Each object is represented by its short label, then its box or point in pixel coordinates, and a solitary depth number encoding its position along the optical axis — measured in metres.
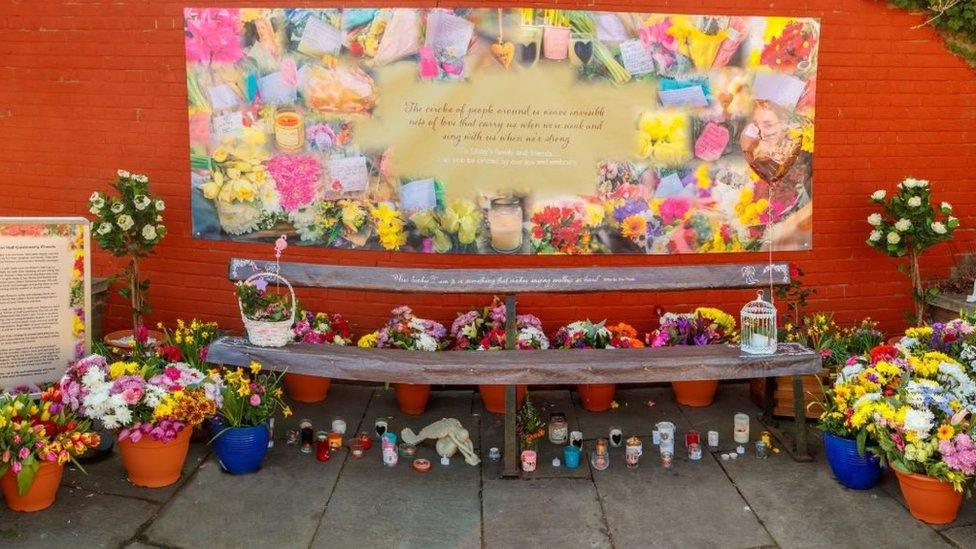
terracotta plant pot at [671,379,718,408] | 6.20
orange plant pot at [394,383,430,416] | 5.99
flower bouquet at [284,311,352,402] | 6.14
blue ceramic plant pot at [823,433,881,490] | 4.83
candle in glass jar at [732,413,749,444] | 5.52
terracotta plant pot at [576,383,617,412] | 6.05
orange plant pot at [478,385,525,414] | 5.95
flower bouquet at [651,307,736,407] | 6.04
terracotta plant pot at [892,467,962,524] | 4.45
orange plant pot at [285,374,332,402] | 6.22
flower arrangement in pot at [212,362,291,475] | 5.04
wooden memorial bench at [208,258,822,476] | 5.00
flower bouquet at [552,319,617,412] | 6.07
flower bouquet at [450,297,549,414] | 5.98
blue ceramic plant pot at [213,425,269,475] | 5.04
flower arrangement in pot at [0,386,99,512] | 4.43
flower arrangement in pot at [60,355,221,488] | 4.68
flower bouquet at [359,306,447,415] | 5.99
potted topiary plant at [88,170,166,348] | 6.03
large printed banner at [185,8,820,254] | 6.12
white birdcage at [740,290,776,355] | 5.18
